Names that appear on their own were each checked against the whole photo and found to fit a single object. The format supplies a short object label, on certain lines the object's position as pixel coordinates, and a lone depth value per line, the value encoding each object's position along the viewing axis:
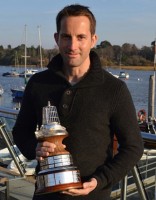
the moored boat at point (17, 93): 50.88
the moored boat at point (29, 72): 77.00
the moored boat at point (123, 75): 87.12
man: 2.29
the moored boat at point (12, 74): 98.50
